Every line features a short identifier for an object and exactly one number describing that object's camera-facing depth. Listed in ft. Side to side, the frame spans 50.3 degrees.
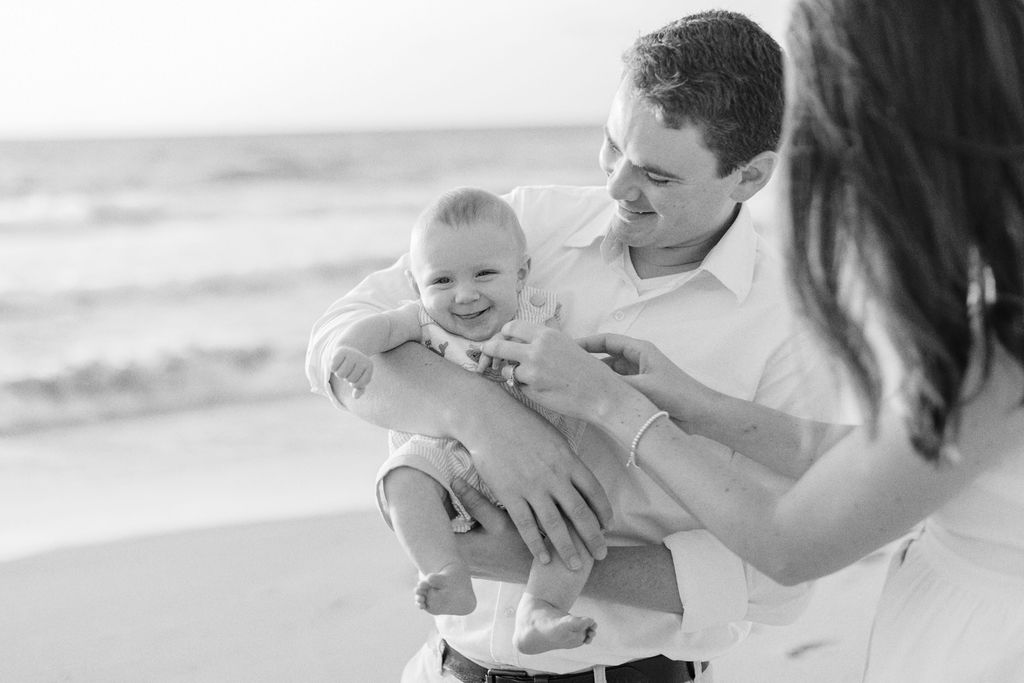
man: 6.59
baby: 6.54
